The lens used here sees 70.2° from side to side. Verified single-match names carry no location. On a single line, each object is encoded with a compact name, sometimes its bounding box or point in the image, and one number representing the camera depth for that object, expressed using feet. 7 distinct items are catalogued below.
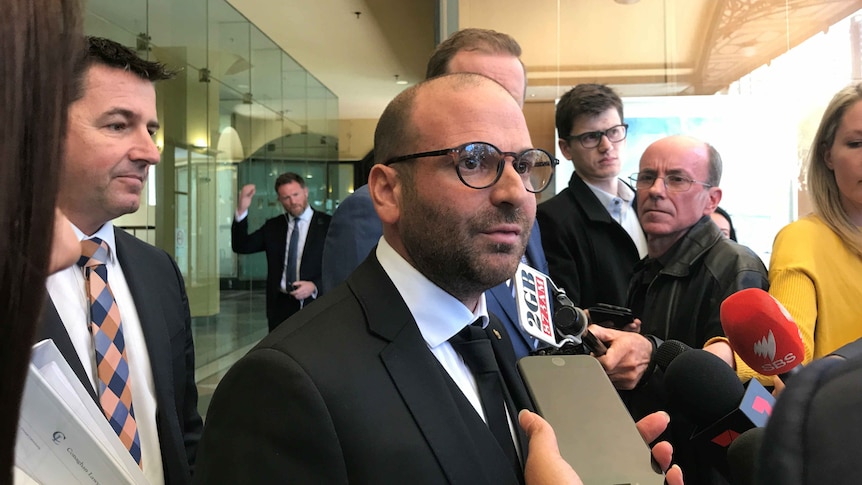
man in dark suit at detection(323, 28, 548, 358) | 5.25
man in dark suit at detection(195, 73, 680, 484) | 2.73
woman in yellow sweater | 4.86
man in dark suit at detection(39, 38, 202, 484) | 4.59
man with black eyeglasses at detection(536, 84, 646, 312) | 7.88
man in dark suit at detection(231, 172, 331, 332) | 17.78
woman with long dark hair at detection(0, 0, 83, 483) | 1.50
